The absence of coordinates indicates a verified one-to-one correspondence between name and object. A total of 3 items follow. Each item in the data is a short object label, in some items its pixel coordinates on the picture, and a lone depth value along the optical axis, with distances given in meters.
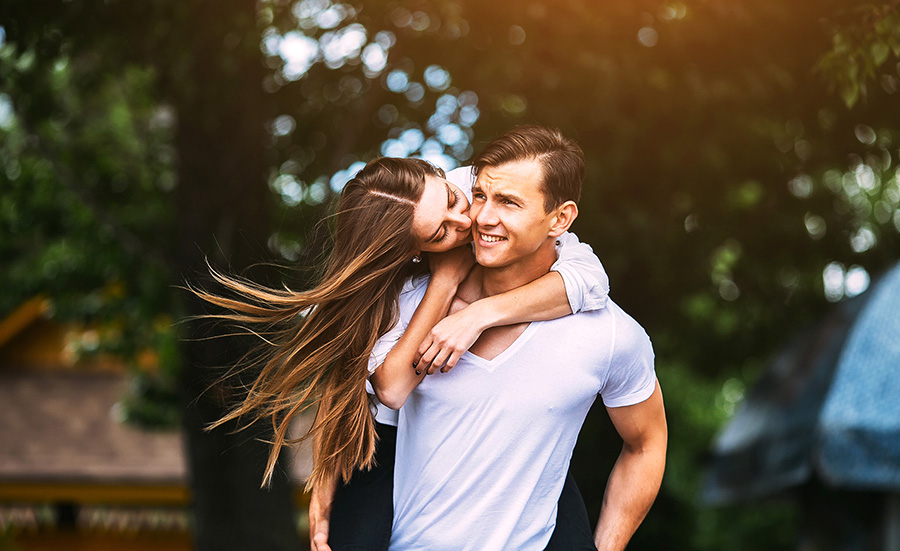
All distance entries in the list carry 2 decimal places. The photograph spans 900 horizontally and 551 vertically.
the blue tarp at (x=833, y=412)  7.55
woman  2.72
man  2.69
